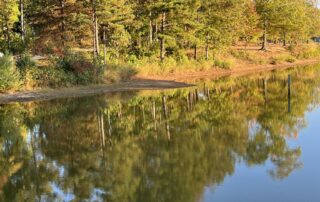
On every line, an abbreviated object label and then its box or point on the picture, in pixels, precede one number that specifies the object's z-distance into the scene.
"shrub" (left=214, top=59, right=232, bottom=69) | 45.31
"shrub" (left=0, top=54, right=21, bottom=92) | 25.99
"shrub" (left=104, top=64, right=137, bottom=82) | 31.98
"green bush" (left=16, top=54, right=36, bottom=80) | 27.81
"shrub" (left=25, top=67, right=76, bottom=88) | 27.95
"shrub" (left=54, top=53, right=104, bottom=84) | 30.23
